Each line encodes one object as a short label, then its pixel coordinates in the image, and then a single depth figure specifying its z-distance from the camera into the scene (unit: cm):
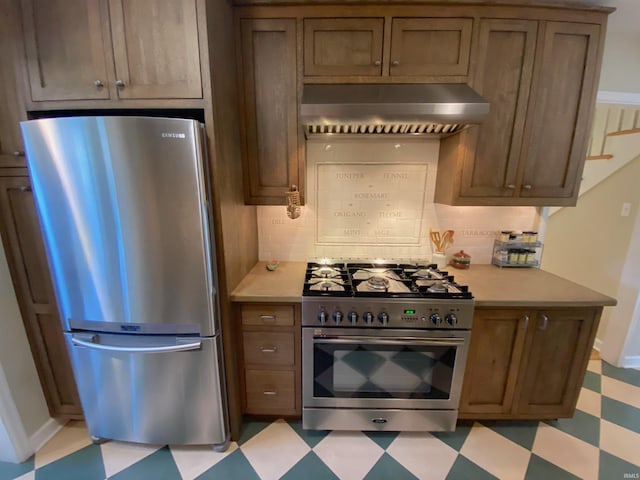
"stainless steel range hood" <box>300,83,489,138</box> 122
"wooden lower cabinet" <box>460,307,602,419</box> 144
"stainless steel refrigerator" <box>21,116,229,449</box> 111
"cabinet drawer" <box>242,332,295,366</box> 150
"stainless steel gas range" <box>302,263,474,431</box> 137
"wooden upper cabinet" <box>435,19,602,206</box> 144
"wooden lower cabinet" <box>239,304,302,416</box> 146
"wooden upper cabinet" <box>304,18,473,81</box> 141
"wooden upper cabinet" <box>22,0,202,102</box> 111
